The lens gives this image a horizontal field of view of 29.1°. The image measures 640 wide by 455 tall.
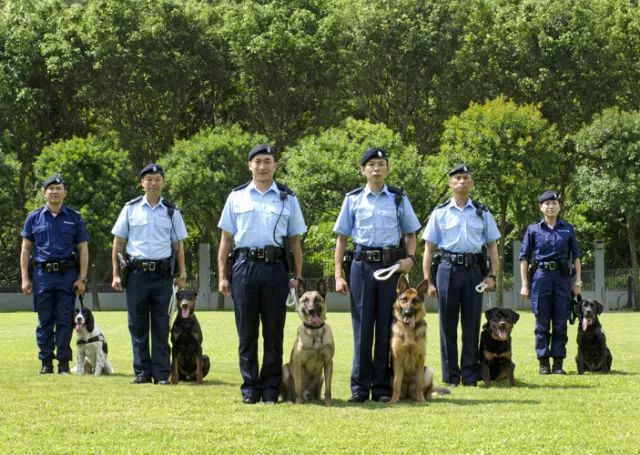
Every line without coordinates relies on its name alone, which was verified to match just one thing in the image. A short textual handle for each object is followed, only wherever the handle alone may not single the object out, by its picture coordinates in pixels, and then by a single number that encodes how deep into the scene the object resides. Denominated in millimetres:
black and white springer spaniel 14797
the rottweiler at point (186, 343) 13391
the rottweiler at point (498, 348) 13195
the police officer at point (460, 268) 13086
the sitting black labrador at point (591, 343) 15047
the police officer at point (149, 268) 13375
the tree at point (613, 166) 45844
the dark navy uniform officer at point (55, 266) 14391
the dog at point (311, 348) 11047
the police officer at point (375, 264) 11500
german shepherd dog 11367
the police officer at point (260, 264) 11234
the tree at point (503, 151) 44438
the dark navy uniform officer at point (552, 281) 14891
